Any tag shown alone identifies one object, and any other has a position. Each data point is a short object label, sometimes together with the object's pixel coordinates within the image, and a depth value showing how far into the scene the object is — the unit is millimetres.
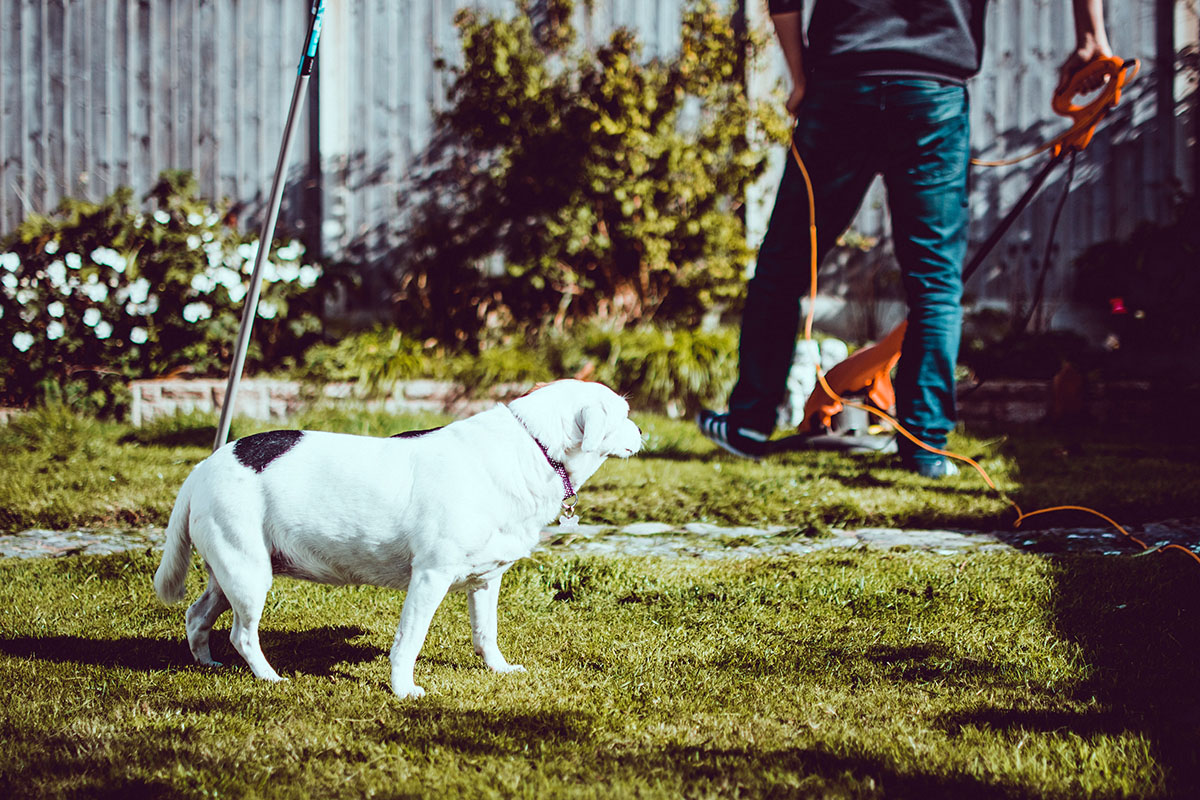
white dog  1855
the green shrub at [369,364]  5824
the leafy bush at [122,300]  5828
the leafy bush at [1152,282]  6188
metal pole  2641
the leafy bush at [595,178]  6637
